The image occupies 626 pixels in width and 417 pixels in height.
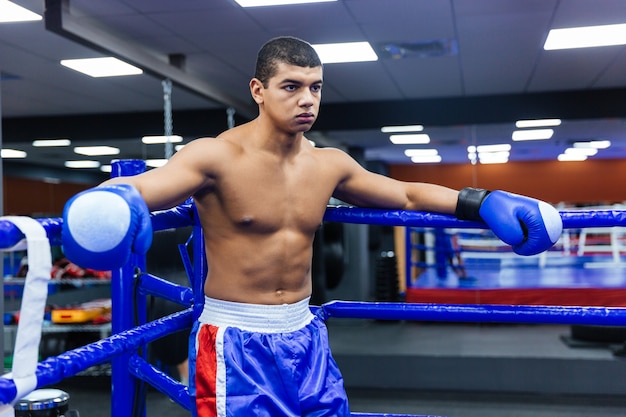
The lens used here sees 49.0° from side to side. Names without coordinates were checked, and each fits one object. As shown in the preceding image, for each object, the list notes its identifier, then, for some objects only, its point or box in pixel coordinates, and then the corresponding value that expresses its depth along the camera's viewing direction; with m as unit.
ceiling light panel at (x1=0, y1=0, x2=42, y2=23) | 3.77
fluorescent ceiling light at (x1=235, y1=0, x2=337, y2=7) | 3.79
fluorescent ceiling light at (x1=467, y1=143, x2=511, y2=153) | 6.26
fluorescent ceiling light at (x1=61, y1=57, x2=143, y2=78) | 5.06
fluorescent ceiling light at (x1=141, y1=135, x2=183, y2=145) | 7.45
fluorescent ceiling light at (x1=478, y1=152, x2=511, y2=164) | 6.15
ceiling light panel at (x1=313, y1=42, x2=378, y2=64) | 4.75
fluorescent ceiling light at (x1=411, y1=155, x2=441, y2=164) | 6.44
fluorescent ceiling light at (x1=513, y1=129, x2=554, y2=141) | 6.26
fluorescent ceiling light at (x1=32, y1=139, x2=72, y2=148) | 7.70
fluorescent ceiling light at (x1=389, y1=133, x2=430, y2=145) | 7.14
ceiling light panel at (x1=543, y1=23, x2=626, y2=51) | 4.42
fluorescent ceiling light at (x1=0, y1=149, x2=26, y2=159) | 8.62
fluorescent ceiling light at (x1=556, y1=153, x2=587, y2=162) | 6.01
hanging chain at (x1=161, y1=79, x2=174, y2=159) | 5.14
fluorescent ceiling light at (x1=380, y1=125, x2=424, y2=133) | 6.94
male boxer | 1.24
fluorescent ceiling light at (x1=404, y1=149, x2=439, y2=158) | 6.45
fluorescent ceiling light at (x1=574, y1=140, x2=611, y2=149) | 6.13
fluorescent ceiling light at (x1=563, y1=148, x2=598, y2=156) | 6.11
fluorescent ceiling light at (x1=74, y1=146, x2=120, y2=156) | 8.80
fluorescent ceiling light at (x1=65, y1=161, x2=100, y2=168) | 9.82
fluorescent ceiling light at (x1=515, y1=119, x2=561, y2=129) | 6.50
